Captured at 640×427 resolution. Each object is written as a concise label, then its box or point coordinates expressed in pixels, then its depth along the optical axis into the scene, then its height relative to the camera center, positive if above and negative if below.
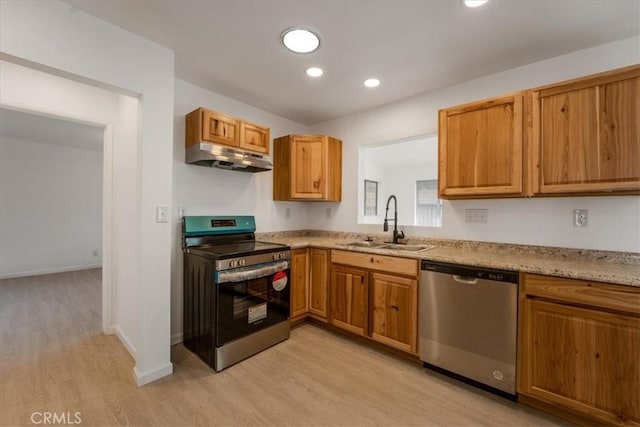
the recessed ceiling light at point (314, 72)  2.36 +1.27
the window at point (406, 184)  5.48 +0.71
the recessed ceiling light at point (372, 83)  2.56 +1.27
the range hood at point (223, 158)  2.42 +0.53
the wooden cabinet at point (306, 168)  3.25 +0.56
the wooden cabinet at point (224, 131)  2.45 +0.80
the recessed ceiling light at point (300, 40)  1.87 +1.27
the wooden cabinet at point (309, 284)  2.84 -0.76
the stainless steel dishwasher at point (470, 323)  1.78 -0.78
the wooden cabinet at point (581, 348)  1.43 -0.77
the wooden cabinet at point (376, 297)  2.24 -0.76
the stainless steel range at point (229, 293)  2.13 -0.70
